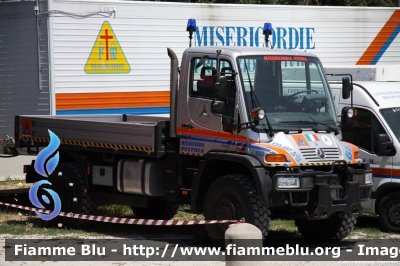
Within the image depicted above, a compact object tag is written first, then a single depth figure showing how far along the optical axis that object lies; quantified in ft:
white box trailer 73.81
